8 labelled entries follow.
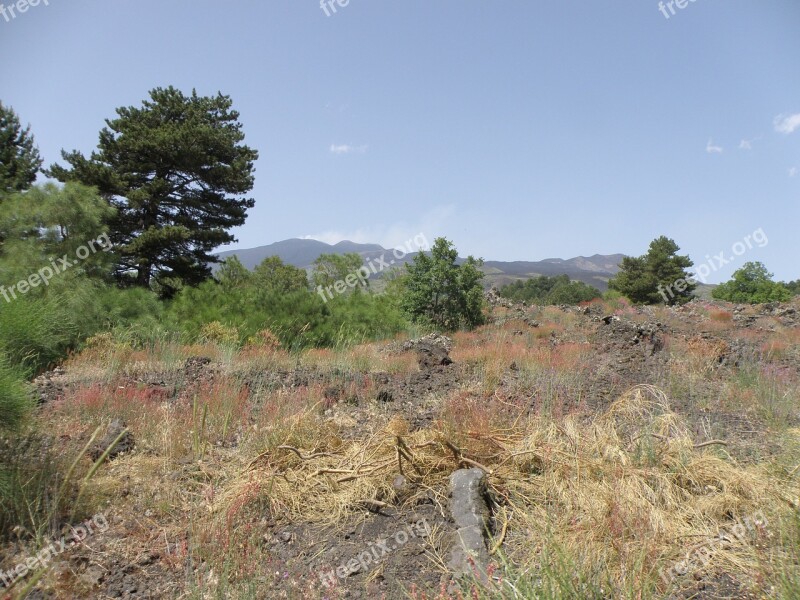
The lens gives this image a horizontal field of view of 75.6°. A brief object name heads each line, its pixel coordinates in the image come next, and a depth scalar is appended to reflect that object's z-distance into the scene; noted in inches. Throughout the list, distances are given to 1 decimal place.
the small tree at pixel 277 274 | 1307.1
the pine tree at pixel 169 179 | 713.6
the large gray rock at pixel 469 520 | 96.1
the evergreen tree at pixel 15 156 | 834.8
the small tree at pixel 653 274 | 1517.0
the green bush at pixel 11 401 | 114.6
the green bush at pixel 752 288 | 1252.5
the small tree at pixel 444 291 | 606.9
